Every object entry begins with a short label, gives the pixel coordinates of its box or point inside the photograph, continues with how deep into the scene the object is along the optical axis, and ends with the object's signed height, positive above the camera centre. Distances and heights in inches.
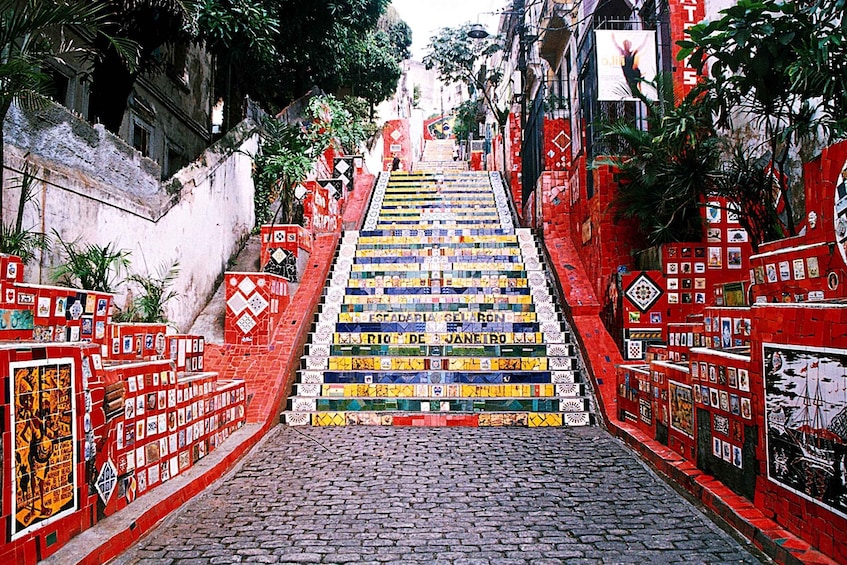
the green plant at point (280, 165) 393.7 +95.5
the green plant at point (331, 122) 461.1 +145.7
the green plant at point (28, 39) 173.5 +82.3
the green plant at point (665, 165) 257.9 +64.4
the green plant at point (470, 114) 1209.0 +387.0
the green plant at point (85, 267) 213.3 +17.0
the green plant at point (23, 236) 185.0 +25.7
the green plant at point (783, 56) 172.9 +74.0
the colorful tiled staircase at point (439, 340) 274.5 -14.8
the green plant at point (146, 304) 251.9 +4.6
